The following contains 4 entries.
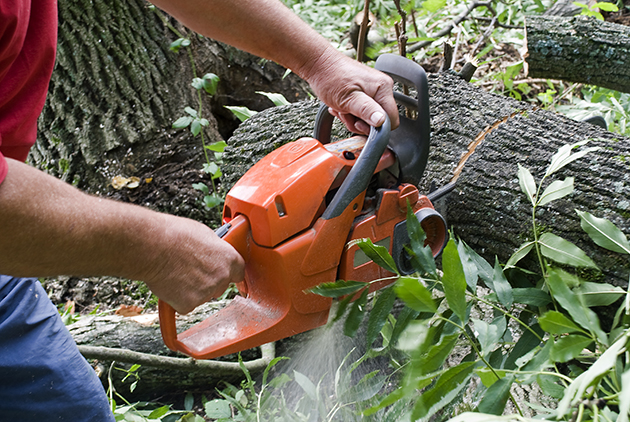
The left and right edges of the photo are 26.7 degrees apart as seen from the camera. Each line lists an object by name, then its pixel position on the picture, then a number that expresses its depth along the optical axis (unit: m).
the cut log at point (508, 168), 1.47
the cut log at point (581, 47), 1.87
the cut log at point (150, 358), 1.60
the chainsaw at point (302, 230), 1.38
